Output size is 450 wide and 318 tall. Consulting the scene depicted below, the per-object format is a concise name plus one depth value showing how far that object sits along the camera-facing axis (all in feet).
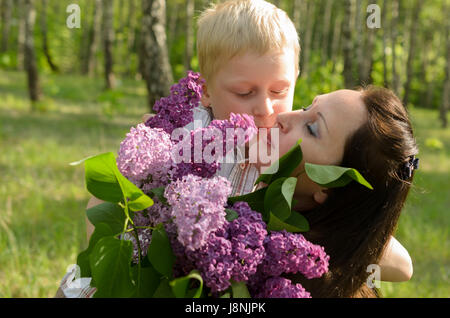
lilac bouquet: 2.34
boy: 3.10
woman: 2.79
